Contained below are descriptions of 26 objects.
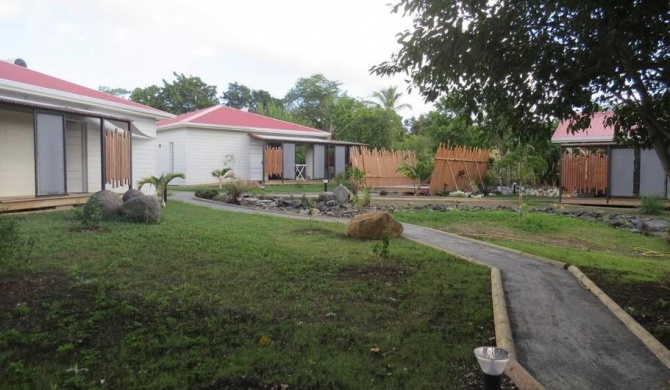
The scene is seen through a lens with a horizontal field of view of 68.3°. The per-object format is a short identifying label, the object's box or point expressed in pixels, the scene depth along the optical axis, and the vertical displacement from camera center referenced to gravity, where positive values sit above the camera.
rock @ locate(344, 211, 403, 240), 9.45 -1.01
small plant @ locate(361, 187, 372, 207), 16.02 -0.81
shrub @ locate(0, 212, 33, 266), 5.29 -0.76
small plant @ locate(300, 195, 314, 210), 14.38 -0.88
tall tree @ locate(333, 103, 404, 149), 34.88 +3.35
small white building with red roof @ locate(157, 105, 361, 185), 25.81 +1.41
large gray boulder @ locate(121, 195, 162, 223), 10.12 -0.77
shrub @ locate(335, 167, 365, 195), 18.79 -0.23
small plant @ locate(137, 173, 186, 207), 13.91 -0.28
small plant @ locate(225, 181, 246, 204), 16.31 -0.64
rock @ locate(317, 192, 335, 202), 17.05 -0.80
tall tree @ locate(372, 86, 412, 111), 40.53 +6.37
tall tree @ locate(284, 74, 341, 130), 48.81 +7.77
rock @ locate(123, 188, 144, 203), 11.44 -0.51
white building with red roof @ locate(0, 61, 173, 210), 11.16 +0.87
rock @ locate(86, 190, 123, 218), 10.27 -0.63
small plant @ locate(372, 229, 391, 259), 7.28 -1.13
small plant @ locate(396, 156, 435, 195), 21.81 +0.19
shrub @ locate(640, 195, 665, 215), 15.48 -0.96
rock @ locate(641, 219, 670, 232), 12.77 -1.32
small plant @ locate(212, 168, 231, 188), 22.76 +0.01
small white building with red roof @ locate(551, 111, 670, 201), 17.66 +0.24
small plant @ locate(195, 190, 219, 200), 17.65 -0.75
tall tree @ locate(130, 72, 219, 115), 41.94 +6.64
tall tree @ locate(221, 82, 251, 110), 53.03 +8.33
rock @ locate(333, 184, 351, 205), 16.69 -0.69
